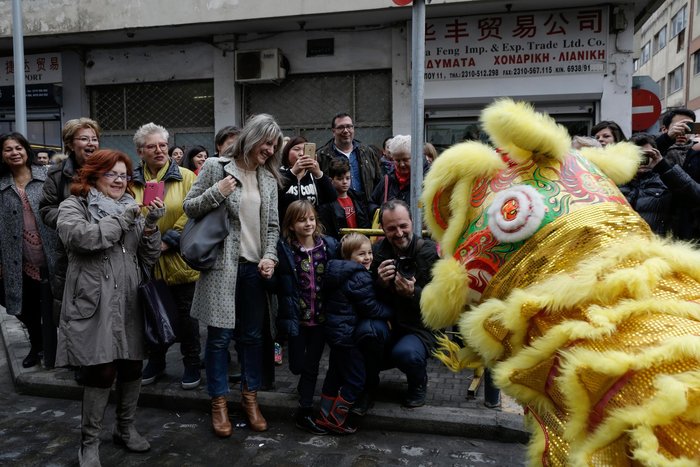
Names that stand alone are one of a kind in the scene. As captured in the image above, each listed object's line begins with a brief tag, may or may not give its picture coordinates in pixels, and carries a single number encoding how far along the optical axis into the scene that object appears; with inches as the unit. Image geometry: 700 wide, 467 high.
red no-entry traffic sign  342.3
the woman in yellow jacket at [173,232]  168.9
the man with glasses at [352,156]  214.5
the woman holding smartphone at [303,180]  177.6
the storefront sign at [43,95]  420.8
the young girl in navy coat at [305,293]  156.5
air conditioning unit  376.5
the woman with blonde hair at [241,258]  145.8
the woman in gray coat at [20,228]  180.1
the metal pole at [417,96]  137.7
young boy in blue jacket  151.1
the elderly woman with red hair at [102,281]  121.8
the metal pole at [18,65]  249.3
